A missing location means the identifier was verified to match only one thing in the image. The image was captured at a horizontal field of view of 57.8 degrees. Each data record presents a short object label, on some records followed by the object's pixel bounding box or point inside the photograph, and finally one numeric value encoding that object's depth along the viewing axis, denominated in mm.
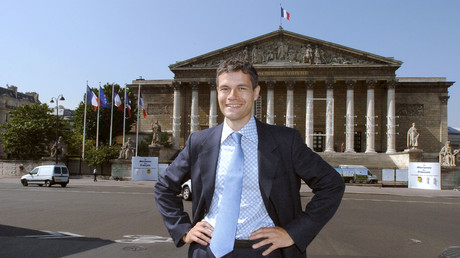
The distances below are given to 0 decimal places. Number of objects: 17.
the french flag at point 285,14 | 48347
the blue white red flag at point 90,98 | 39456
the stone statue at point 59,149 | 40062
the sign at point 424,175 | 31781
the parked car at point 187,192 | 17719
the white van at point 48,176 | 27297
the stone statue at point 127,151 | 38031
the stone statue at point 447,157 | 35844
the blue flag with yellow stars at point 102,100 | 40062
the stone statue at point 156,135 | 42747
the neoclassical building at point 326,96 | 47781
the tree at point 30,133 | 48125
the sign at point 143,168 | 35469
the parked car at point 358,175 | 35000
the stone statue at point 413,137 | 40031
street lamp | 39688
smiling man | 2428
